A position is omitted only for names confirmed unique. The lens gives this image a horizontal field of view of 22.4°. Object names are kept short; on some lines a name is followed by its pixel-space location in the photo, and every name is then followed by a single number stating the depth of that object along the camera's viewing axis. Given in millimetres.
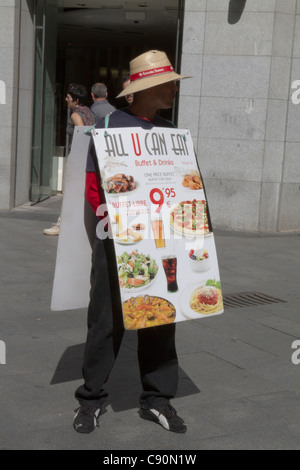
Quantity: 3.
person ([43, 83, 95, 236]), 8461
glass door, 12273
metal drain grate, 6734
